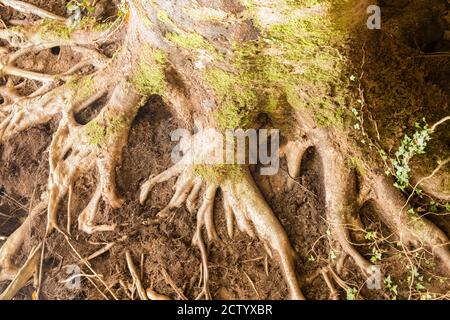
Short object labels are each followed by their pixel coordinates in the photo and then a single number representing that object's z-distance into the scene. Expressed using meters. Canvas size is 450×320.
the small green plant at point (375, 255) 2.74
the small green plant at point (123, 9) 2.97
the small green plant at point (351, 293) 2.71
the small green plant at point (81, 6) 3.12
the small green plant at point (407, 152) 2.57
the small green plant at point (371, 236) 2.74
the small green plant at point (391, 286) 2.66
